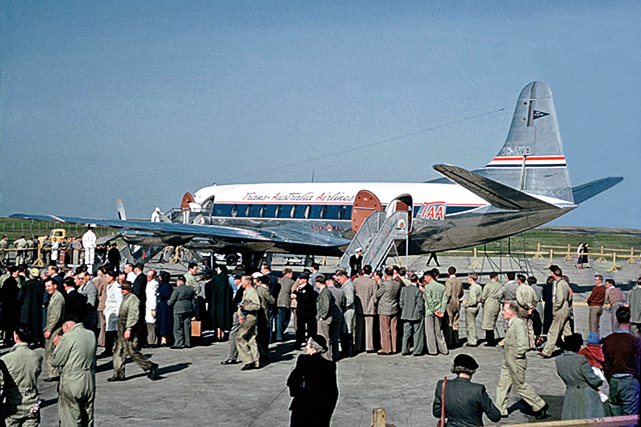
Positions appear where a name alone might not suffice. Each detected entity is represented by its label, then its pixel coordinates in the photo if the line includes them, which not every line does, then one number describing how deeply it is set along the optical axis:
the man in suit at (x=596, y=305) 14.32
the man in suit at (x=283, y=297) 15.05
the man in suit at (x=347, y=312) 13.76
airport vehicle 41.55
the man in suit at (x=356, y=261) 21.80
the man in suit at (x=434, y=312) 13.81
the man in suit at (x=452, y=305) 14.45
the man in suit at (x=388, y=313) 13.81
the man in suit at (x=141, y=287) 14.20
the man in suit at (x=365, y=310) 13.99
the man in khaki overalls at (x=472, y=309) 14.42
